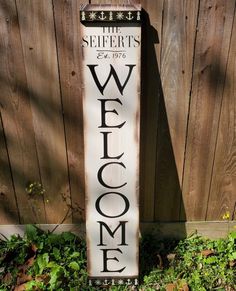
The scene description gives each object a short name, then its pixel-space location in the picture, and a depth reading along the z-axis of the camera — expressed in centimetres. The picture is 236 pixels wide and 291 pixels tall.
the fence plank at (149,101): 176
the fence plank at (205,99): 176
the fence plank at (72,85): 175
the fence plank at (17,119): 179
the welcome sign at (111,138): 169
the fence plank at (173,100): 176
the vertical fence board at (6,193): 210
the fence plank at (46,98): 176
